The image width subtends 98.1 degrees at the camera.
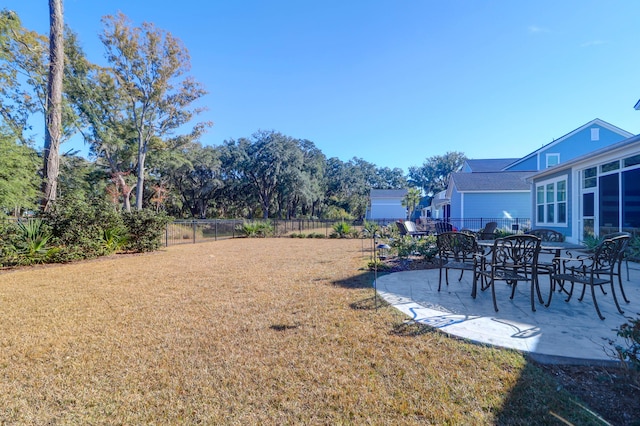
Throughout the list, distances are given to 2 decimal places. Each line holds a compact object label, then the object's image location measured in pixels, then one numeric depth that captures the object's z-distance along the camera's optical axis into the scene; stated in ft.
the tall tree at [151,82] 50.65
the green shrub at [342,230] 50.96
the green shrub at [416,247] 21.31
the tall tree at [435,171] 151.23
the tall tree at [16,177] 23.49
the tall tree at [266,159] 85.81
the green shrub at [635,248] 17.73
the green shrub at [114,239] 27.40
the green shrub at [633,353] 5.19
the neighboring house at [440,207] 69.00
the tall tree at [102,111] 52.65
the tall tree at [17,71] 29.99
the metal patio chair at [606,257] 10.11
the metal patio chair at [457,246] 12.98
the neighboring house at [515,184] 51.70
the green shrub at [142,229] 30.12
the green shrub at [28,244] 20.61
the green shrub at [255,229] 53.72
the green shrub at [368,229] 41.88
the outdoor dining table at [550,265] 11.90
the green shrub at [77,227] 23.59
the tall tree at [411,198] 92.79
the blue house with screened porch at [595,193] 21.95
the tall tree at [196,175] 76.79
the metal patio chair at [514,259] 10.66
